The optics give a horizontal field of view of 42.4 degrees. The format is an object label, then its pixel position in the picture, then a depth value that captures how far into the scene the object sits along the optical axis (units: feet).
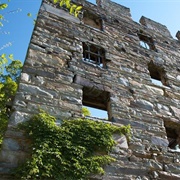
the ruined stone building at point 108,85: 13.82
